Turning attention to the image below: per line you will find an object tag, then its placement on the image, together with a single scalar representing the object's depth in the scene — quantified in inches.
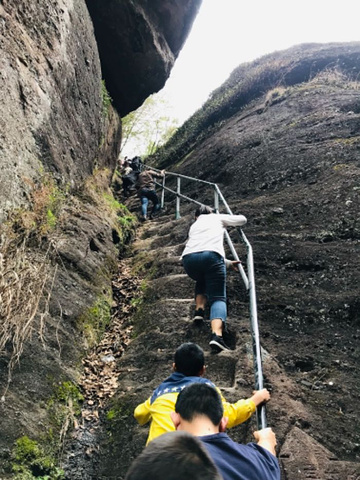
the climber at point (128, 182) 522.5
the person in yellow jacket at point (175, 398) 108.8
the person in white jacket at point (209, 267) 180.9
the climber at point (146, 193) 431.5
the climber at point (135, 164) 591.2
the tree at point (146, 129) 911.7
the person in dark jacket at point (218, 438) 79.4
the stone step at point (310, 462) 112.1
